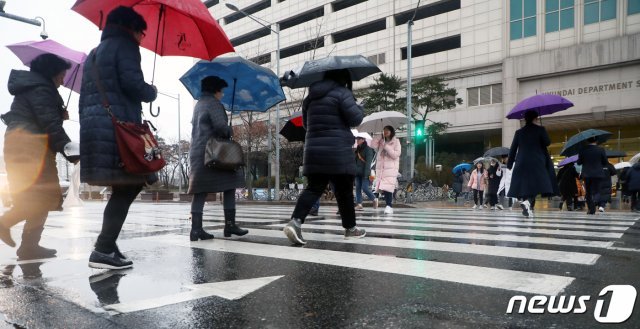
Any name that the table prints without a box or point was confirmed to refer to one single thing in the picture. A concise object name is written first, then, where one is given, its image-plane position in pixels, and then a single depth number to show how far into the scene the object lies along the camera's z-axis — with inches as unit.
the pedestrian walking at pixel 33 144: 166.4
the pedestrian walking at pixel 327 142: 182.7
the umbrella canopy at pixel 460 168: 849.5
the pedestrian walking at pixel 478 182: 570.9
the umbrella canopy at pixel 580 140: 403.4
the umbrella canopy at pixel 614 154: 607.2
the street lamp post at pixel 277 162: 946.7
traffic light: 738.8
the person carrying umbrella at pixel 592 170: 384.8
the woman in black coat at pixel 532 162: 302.4
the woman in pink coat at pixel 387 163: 366.3
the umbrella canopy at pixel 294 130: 326.3
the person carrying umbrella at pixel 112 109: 133.1
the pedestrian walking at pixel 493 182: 546.6
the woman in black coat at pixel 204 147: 201.6
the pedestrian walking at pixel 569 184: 489.1
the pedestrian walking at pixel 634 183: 490.9
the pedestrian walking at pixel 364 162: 410.6
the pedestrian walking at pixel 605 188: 409.7
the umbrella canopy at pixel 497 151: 640.4
